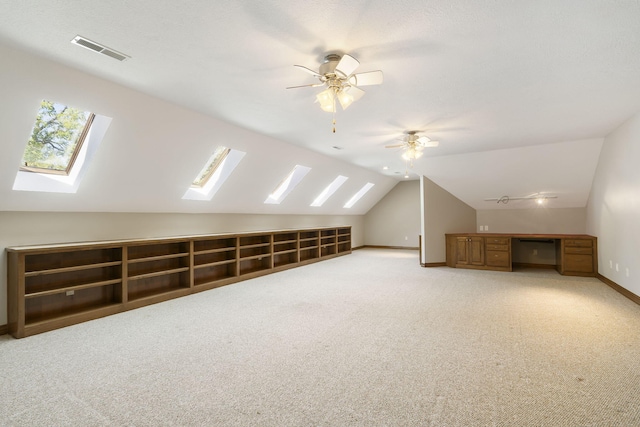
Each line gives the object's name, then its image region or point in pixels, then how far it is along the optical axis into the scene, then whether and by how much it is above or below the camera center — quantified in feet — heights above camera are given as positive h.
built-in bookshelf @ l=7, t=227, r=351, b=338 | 11.00 -2.44
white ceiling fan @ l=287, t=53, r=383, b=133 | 8.21 +3.96
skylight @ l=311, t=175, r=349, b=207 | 27.61 +2.59
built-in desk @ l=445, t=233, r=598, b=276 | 19.72 -2.28
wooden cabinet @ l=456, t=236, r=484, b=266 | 22.98 -2.38
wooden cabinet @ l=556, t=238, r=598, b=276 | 19.56 -2.49
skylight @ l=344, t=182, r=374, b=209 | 31.97 +2.56
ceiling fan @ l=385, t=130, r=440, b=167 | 16.14 +3.98
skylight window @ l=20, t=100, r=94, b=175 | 11.44 +3.23
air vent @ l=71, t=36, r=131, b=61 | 7.89 +4.57
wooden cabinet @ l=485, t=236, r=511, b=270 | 22.17 -2.39
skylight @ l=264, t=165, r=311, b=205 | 23.12 +2.68
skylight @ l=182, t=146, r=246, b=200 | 17.58 +2.71
